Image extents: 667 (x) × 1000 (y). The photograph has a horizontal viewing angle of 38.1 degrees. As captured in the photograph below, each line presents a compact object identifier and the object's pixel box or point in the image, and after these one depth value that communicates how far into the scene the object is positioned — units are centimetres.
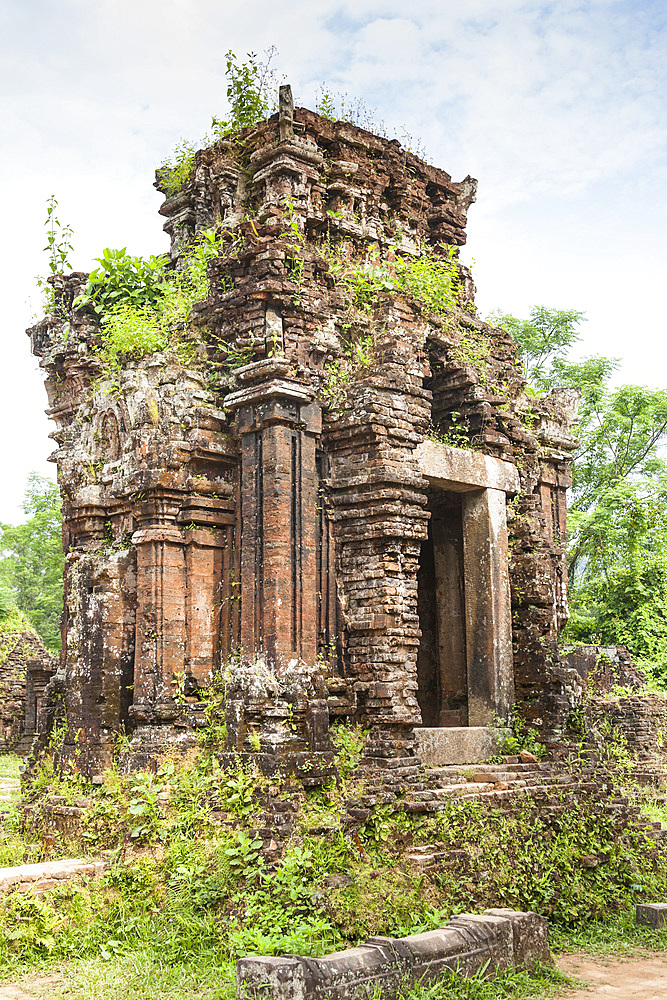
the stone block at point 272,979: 508
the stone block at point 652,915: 820
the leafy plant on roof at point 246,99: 1013
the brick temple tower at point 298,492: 809
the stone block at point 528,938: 651
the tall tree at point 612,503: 1823
